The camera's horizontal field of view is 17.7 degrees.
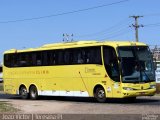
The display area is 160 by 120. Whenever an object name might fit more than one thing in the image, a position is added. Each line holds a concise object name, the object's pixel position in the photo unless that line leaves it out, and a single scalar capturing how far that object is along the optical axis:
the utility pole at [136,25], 80.06
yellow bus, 26.12
